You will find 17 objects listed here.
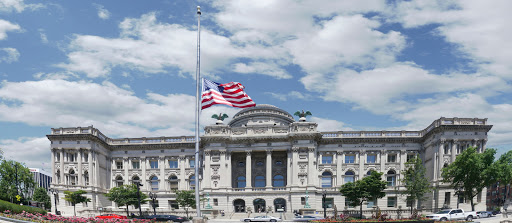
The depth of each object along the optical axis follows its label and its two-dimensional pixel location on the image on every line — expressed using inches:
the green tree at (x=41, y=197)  3462.1
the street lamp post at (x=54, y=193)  2913.4
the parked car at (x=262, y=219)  2288.4
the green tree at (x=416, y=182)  2438.5
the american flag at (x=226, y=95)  1378.0
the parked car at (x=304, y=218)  2194.6
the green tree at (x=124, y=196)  2613.2
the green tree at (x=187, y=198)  2615.7
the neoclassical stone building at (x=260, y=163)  2864.2
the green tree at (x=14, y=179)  3344.0
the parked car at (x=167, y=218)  2211.5
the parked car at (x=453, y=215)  2000.5
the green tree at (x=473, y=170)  2330.2
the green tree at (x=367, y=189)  2431.1
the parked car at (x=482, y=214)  2194.9
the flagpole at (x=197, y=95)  1240.7
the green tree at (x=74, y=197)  2691.9
